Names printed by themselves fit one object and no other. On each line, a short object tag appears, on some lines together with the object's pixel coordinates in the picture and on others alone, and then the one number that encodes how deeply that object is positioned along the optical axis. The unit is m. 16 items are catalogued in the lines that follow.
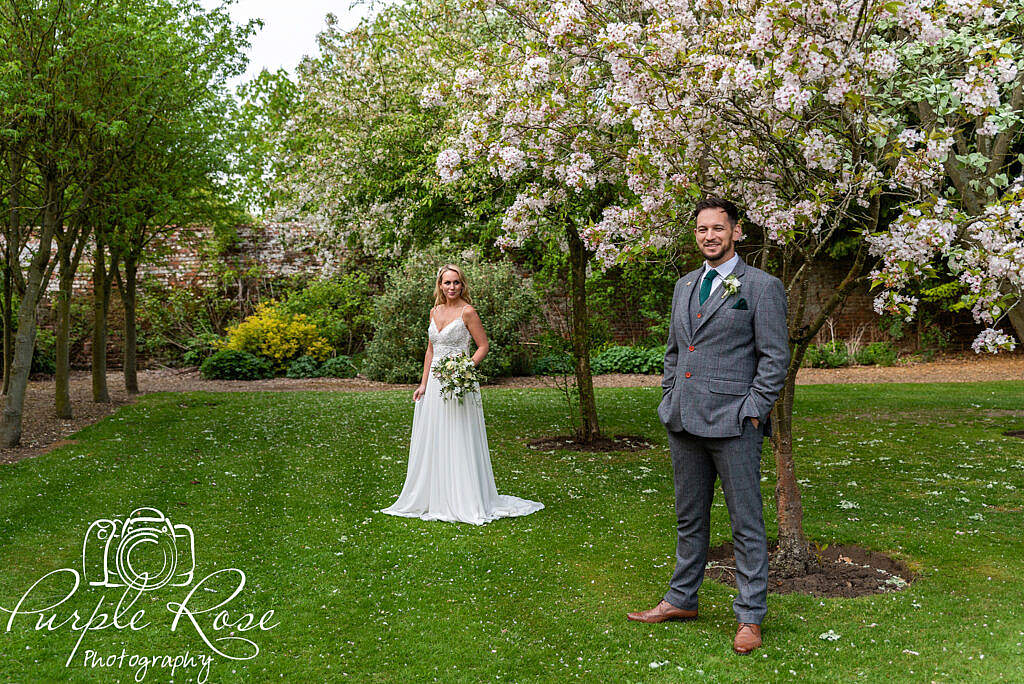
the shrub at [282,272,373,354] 19.70
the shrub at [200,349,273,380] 18.02
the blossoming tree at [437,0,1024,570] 4.68
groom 4.01
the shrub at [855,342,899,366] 19.36
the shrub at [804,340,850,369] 19.19
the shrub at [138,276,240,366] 19.56
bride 6.91
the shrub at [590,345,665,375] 18.77
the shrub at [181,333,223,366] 19.09
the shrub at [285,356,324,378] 18.45
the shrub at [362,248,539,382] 17.66
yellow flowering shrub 18.62
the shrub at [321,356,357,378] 18.70
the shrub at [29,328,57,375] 17.86
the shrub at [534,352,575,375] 16.98
